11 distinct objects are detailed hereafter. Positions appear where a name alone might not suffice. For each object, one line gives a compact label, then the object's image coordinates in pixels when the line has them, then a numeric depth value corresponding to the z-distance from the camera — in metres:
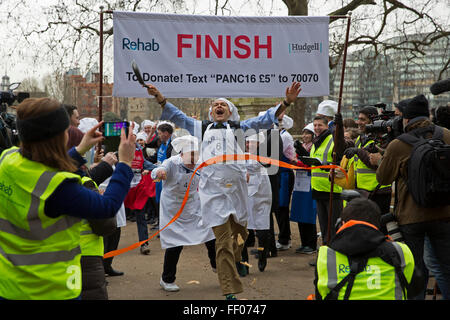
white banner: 5.95
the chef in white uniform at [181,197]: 6.38
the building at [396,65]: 18.23
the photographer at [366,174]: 6.18
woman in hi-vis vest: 2.63
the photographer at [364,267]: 3.11
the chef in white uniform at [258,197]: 7.28
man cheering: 5.39
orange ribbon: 5.70
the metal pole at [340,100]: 5.65
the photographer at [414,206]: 4.56
